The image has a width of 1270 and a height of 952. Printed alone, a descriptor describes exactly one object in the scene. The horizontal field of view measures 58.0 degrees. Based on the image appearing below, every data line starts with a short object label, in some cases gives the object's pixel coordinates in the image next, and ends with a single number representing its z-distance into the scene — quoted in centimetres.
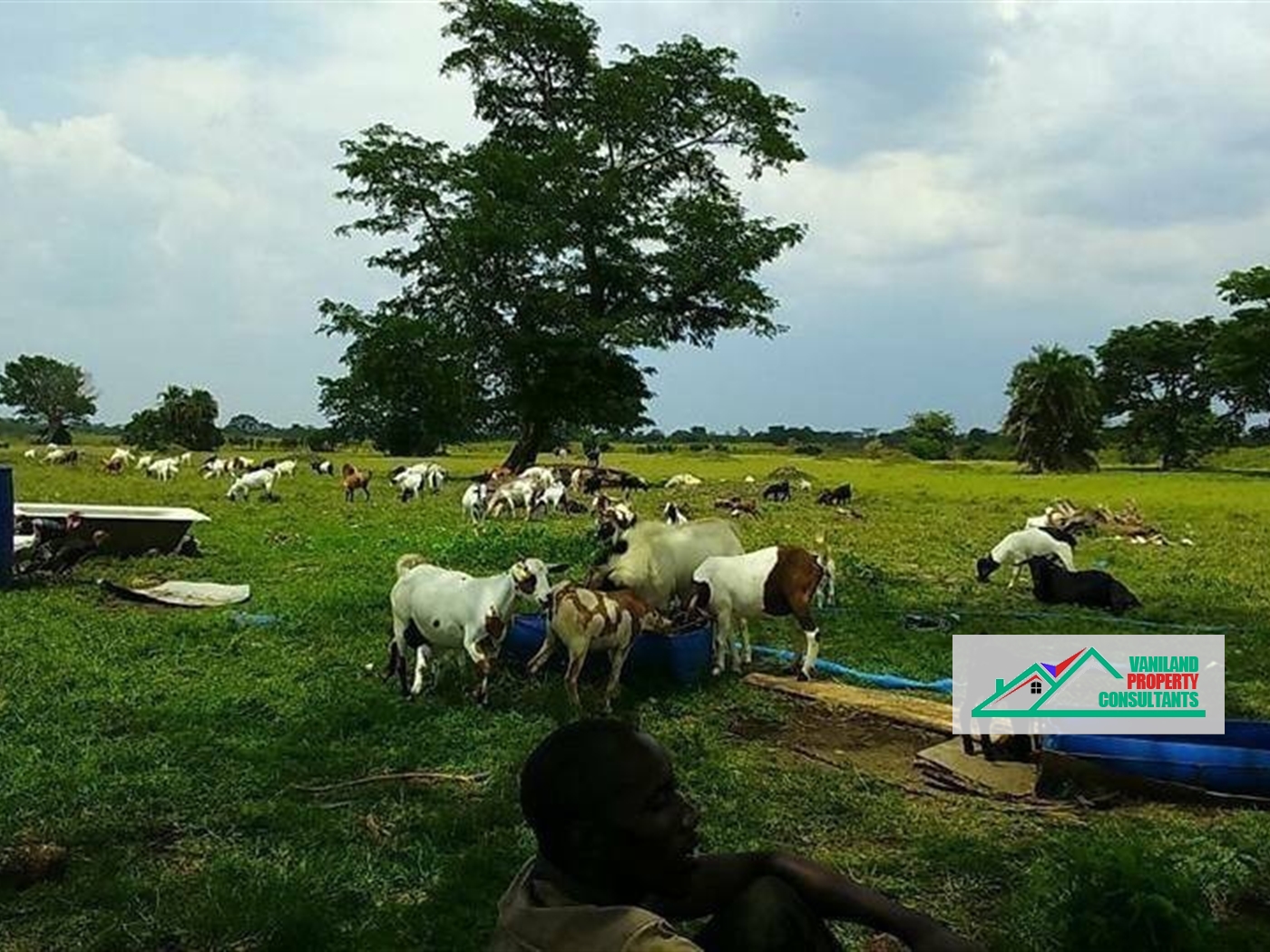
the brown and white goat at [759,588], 903
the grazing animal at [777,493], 2962
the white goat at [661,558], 984
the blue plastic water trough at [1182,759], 625
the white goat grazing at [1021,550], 1495
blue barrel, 1302
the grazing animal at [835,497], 2830
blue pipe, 888
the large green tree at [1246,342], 5006
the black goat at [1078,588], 1292
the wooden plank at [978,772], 651
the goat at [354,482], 2861
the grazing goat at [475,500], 2441
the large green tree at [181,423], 7000
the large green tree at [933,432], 7175
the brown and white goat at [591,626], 791
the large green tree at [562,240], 3381
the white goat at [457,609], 801
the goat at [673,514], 1877
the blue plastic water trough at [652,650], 864
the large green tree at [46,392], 8338
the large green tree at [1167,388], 5762
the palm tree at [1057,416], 5269
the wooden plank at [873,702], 780
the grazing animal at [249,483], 2848
